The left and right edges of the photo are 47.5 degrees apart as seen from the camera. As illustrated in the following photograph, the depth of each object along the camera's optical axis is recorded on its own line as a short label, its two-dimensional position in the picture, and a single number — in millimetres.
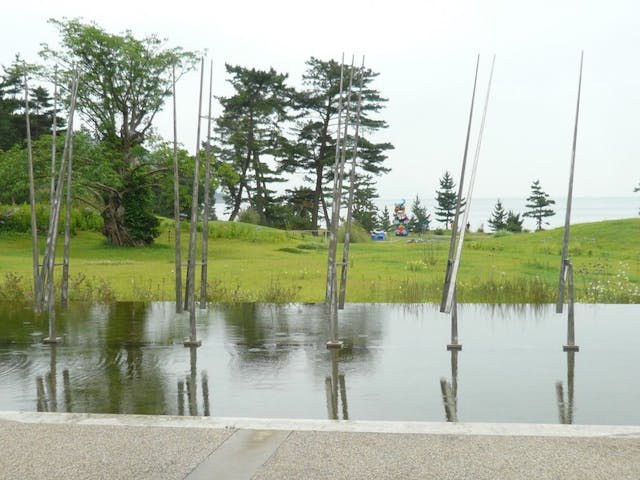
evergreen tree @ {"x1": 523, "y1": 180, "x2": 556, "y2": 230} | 70312
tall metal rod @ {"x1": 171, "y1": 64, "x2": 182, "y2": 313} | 7945
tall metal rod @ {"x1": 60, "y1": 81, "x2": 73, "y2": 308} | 9023
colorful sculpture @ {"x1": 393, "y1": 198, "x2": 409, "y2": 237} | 66150
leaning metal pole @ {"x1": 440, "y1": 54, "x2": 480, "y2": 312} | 6712
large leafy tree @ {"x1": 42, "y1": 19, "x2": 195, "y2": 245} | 31438
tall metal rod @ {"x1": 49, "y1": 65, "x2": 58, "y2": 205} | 8523
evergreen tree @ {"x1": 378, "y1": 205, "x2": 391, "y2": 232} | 73500
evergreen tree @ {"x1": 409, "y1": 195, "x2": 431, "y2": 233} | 76006
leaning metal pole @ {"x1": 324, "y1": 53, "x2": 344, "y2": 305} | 7351
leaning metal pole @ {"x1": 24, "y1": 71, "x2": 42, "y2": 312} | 8516
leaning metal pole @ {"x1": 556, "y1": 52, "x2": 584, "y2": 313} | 7387
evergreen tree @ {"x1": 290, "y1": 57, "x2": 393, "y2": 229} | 44562
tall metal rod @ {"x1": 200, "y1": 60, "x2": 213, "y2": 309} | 7984
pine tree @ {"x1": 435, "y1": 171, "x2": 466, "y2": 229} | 76625
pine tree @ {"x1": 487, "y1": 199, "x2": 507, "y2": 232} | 76062
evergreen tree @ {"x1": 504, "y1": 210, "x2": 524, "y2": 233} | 63828
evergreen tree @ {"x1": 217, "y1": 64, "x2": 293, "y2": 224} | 46531
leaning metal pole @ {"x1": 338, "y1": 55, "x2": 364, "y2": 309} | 7637
